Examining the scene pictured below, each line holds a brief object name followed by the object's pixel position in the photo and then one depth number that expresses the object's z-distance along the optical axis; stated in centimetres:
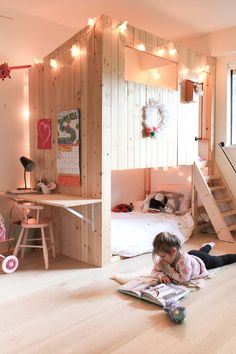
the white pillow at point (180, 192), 492
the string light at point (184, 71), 434
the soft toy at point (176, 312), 226
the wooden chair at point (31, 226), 341
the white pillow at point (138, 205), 513
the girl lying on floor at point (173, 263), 276
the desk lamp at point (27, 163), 382
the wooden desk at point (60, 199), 309
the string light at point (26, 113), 415
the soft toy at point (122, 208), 503
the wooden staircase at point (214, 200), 442
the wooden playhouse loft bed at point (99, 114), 332
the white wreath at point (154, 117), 385
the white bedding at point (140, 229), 367
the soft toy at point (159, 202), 496
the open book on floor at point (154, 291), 255
